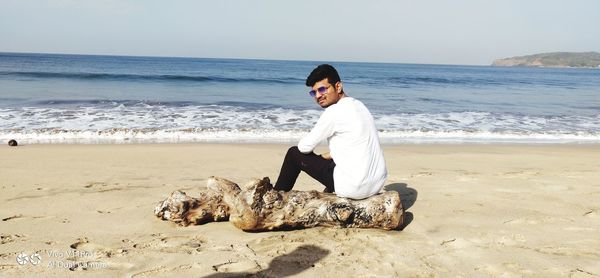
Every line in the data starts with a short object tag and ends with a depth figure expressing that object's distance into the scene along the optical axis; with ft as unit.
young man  12.41
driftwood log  12.87
